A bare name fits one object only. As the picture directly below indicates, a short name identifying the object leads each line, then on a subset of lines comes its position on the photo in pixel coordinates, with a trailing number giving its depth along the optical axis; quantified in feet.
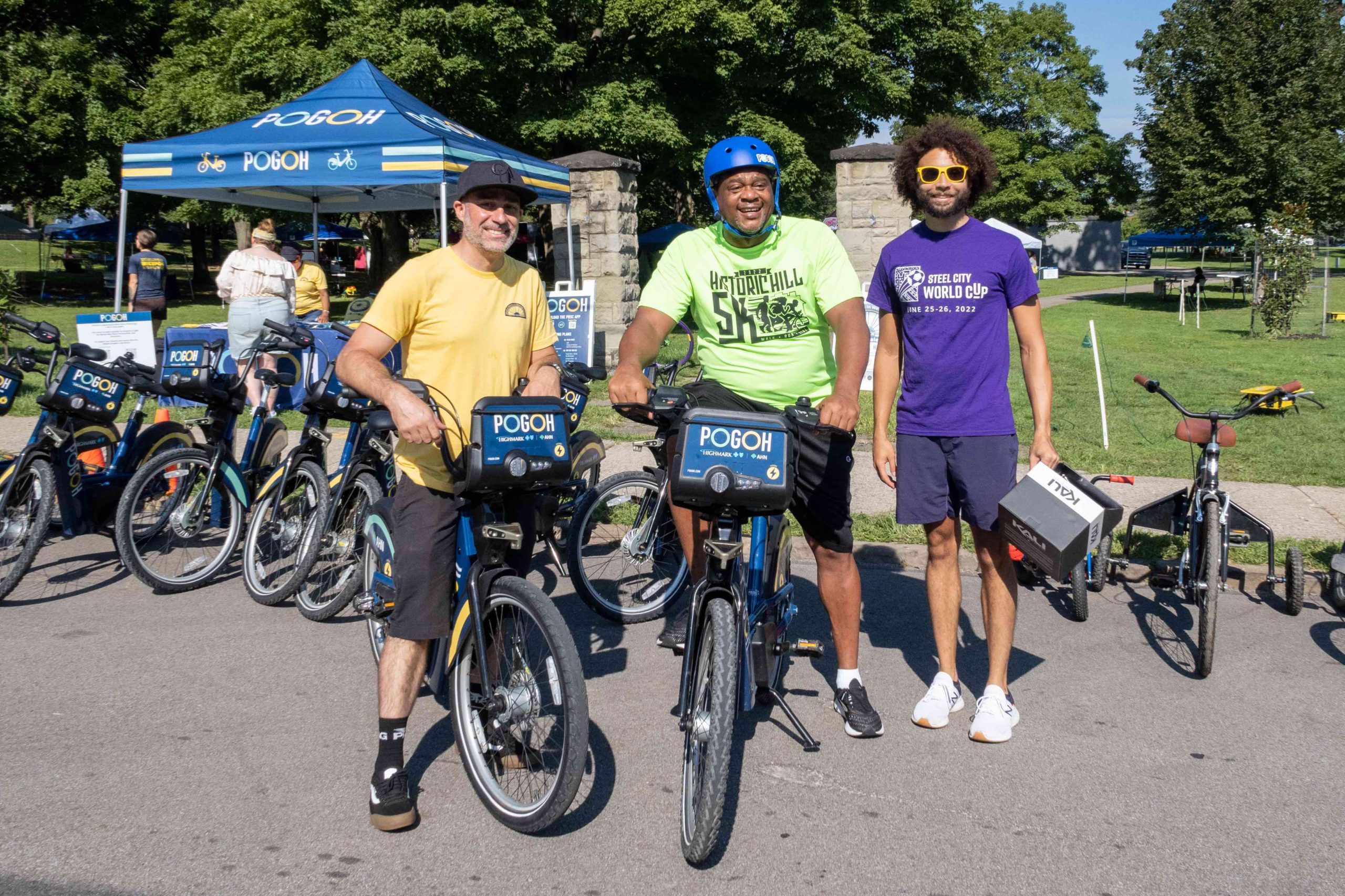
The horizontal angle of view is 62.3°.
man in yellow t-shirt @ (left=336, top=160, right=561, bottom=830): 11.16
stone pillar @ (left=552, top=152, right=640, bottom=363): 45.78
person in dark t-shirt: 48.65
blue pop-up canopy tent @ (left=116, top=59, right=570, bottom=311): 36.94
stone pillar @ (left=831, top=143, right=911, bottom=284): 41.47
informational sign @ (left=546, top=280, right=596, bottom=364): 40.47
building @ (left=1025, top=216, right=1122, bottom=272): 207.31
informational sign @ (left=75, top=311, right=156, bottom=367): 38.99
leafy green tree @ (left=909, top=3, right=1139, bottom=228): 182.60
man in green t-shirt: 12.37
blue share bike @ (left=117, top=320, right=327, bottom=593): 18.29
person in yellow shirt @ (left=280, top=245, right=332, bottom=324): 43.01
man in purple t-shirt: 13.10
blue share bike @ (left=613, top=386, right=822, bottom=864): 10.07
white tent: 125.18
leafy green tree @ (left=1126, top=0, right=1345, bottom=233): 90.89
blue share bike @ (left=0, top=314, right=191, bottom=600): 17.89
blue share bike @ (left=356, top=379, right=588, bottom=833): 10.36
